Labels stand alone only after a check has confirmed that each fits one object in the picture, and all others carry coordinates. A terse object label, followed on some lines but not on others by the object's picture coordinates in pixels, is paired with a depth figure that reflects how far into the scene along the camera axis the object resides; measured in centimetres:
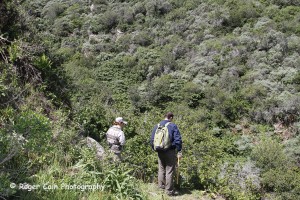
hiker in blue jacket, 534
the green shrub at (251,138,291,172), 1112
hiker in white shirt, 552
